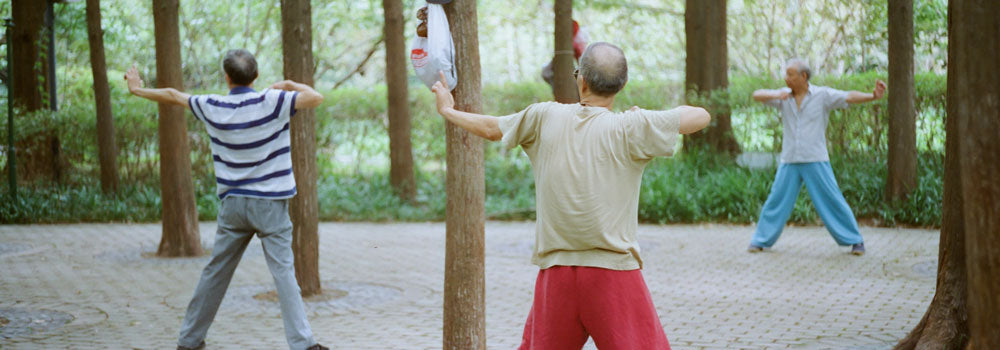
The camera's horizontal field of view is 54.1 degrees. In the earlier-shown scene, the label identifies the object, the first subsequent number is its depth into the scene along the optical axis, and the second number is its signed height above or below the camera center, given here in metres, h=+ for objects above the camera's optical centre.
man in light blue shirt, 9.59 -0.46
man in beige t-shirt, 3.74 -0.37
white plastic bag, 4.50 +0.31
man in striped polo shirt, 5.66 -0.28
